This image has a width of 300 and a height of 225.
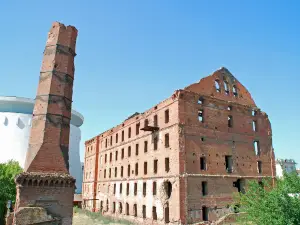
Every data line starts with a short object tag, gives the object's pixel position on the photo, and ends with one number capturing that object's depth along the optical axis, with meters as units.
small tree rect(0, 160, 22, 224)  24.94
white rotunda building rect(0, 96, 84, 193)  58.69
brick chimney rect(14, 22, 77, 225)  16.67
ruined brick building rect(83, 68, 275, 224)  23.91
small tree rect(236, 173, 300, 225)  11.99
